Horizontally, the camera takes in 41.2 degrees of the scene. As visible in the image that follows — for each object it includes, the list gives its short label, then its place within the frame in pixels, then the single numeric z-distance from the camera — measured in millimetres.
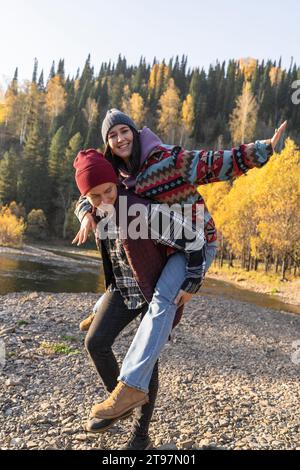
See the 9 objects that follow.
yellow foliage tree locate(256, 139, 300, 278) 29422
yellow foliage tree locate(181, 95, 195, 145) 77438
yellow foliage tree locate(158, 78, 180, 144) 75812
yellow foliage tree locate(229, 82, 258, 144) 72750
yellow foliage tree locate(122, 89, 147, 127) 76250
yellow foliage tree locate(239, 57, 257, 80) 112662
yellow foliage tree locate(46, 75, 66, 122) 77094
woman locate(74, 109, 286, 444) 3098
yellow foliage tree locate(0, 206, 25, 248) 41781
